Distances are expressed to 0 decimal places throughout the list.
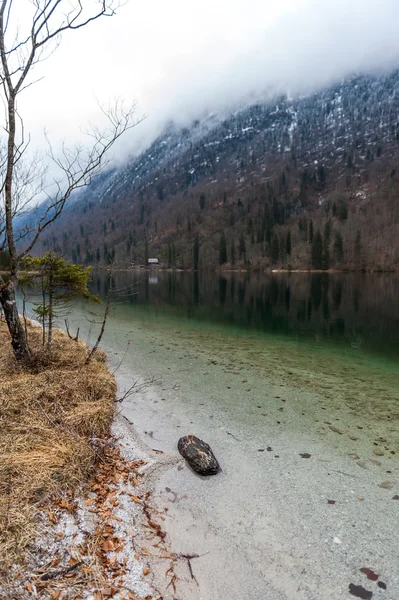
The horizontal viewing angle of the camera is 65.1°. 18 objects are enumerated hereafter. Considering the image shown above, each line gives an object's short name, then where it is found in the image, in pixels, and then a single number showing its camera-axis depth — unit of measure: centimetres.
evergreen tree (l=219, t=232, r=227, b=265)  15125
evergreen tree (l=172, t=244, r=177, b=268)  16245
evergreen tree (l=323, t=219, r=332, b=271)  11469
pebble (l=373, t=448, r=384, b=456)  673
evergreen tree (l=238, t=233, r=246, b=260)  14938
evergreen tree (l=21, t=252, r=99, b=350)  961
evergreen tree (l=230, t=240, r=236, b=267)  14588
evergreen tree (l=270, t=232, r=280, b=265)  13050
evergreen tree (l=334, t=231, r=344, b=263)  11394
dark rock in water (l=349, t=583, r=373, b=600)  358
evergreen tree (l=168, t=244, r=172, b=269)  16373
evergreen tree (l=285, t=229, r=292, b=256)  13162
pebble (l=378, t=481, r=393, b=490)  559
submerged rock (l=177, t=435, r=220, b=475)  590
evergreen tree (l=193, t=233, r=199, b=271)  15648
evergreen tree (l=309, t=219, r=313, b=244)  12900
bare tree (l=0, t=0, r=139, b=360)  683
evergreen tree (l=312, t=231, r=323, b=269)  11500
